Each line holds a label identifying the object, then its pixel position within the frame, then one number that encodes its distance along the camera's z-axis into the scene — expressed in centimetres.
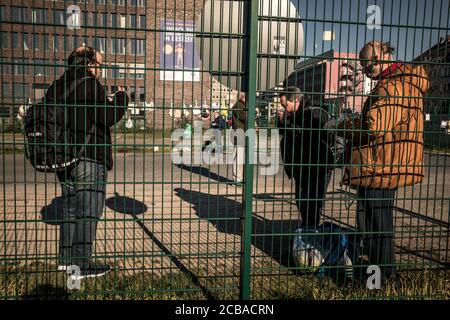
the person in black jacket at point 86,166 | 337
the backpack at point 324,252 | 391
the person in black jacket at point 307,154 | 452
